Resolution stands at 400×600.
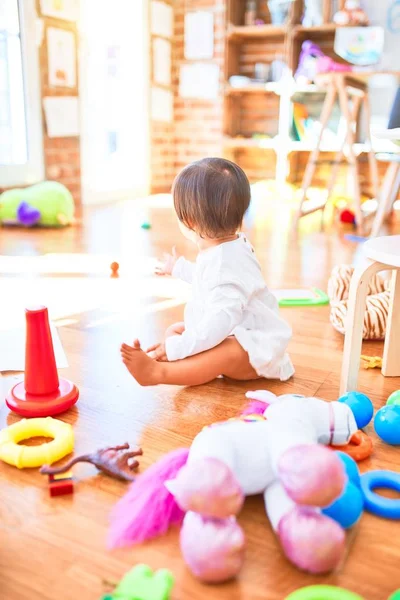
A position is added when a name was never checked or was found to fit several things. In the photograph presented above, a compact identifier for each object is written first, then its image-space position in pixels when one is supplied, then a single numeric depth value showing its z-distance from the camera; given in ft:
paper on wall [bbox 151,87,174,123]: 13.29
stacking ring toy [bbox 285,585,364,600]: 1.86
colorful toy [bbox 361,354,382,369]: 3.94
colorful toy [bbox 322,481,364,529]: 2.23
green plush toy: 9.12
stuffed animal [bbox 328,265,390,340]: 4.35
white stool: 3.21
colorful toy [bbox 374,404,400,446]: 2.91
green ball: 3.21
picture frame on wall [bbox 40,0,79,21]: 9.82
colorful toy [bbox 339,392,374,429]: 3.07
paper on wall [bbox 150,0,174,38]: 12.73
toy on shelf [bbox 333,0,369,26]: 11.74
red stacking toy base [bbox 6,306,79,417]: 3.11
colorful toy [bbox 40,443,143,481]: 2.58
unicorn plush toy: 1.97
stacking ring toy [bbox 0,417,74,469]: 2.67
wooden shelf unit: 12.46
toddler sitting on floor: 3.32
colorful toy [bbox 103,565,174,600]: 1.88
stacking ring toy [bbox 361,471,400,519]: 2.40
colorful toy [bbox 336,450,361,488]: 2.45
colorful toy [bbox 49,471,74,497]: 2.48
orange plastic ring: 2.81
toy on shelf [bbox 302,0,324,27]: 12.03
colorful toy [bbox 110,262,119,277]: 6.18
